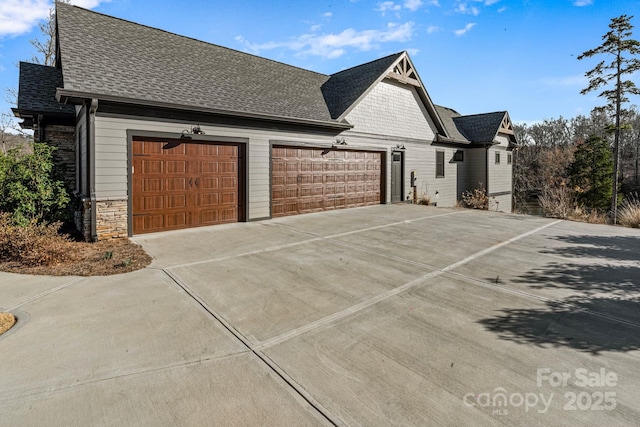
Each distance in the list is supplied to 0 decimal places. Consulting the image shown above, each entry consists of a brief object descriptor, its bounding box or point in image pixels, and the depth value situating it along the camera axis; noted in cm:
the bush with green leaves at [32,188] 738
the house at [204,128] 769
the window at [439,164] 1769
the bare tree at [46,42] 1928
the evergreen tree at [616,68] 1780
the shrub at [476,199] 1814
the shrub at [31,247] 558
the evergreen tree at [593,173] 2345
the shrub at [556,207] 1185
